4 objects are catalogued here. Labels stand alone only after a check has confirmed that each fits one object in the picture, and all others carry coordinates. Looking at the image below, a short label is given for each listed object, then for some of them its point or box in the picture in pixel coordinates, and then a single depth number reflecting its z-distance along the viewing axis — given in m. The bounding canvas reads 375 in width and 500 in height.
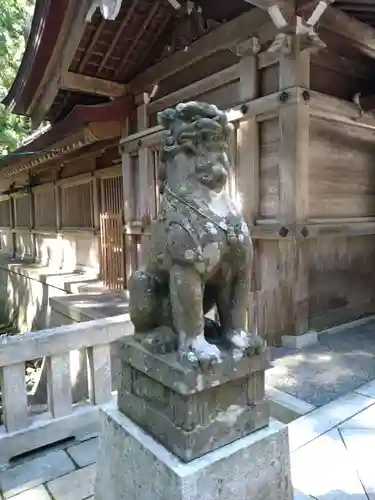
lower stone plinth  1.39
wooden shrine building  3.72
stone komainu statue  1.42
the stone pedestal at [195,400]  1.41
